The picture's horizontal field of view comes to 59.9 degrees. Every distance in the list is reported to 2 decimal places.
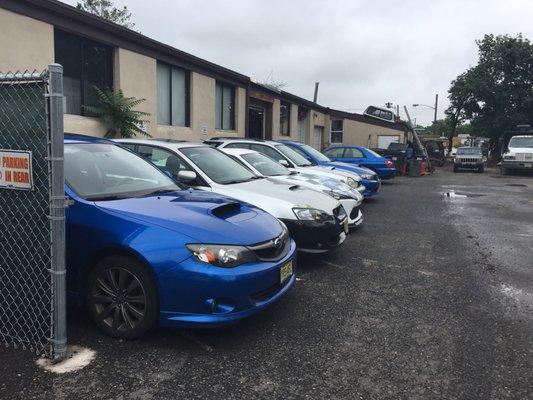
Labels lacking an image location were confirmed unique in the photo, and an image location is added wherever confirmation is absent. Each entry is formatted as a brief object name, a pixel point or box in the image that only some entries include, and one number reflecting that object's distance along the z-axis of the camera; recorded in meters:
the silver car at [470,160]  28.78
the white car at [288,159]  9.66
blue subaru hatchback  3.37
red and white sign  3.15
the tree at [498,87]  33.22
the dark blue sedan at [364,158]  16.64
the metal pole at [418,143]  26.55
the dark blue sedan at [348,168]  11.85
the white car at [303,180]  7.67
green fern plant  10.55
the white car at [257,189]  5.47
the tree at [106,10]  33.31
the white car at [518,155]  24.33
